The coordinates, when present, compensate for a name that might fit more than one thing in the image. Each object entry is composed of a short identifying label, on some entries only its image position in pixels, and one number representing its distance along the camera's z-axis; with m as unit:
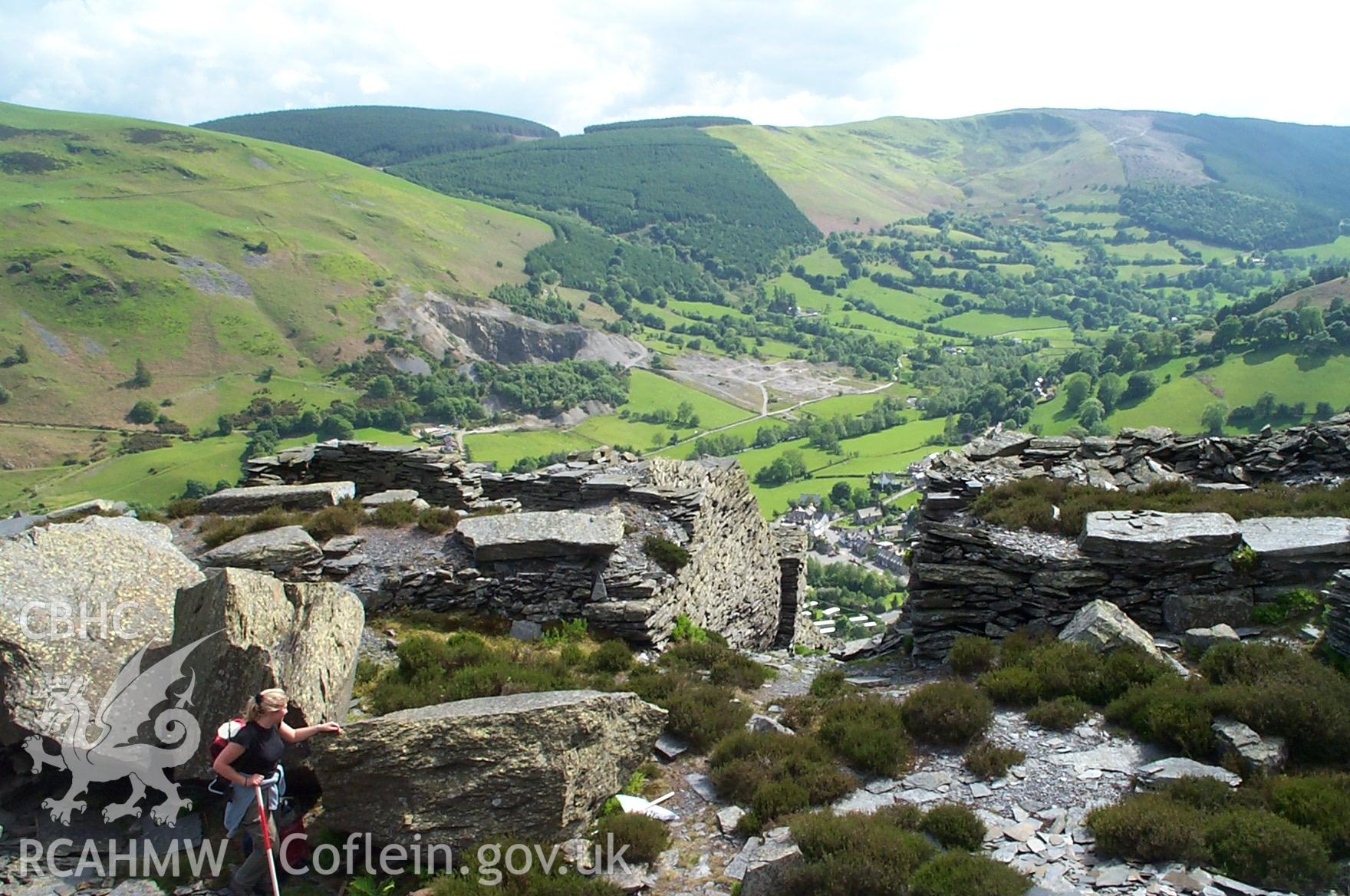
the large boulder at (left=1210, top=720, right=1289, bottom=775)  8.11
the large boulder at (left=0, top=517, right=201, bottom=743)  9.27
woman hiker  7.89
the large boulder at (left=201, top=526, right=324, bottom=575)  14.92
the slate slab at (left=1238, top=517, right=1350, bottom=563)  11.80
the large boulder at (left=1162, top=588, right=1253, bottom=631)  11.78
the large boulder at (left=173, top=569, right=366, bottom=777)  9.09
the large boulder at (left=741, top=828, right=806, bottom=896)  7.11
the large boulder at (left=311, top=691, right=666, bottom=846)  8.18
